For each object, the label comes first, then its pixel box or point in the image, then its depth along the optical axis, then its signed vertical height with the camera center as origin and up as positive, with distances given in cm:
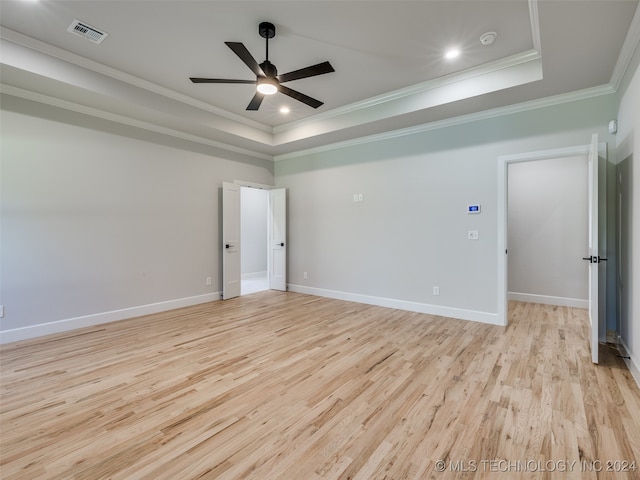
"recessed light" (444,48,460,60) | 319 +205
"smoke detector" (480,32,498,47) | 289 +202
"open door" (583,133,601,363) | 280 -14
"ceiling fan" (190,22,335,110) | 264 +157
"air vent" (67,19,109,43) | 281 +205
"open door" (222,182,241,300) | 553 +3
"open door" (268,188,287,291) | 635 +5
